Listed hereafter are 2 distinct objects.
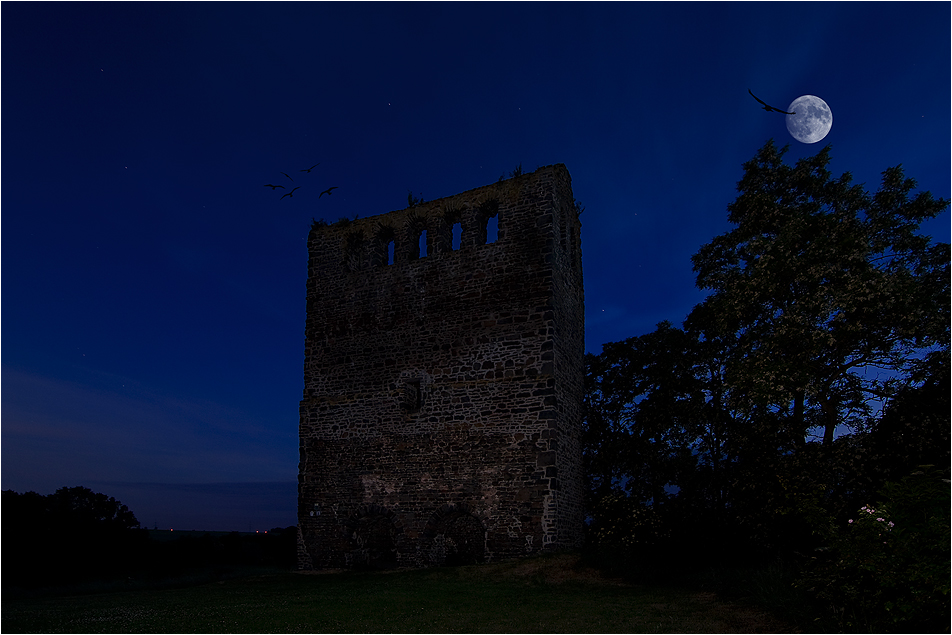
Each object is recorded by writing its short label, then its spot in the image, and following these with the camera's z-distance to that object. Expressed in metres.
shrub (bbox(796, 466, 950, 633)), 6.33
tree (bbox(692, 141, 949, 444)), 12.50
